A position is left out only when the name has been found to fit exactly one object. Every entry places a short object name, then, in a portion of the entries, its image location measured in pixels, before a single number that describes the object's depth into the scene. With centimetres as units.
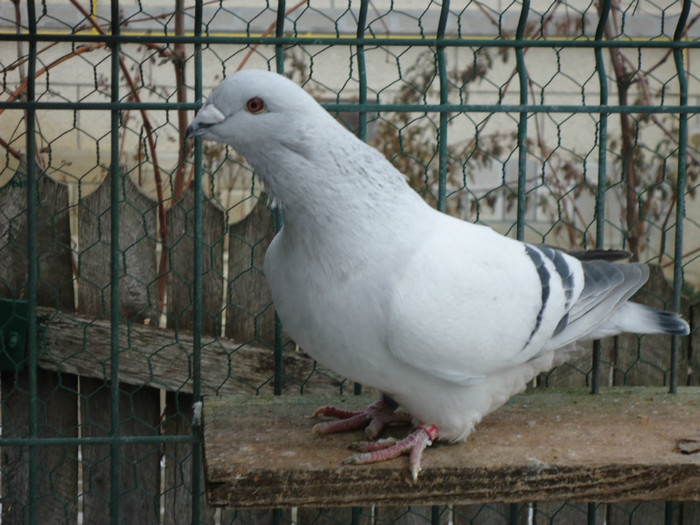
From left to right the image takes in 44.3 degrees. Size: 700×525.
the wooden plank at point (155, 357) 262
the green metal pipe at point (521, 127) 216
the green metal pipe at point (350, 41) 203
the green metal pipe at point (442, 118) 214
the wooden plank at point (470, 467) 161
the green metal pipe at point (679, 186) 220
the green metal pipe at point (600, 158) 218
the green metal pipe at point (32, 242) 207
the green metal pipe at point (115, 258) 207
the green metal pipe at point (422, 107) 205
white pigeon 147
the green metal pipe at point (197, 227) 211
